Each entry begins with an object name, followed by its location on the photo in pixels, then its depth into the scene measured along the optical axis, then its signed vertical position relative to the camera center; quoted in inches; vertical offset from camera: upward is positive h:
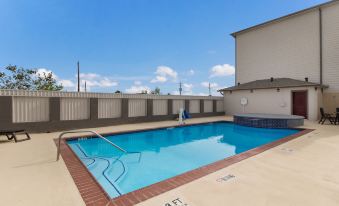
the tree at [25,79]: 872.9 +117.8
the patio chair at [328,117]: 461.4 -39.3
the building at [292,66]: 559.5 +125.2
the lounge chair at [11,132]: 269.6 -45.2
